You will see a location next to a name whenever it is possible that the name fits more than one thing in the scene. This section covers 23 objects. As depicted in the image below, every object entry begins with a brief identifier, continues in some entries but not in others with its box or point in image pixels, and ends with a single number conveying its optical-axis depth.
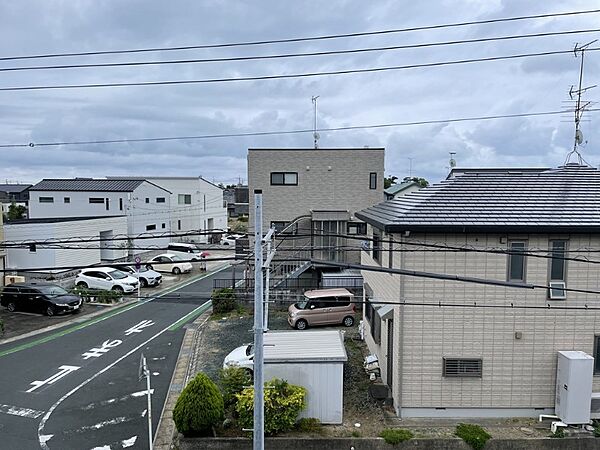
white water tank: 10.19
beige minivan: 18.16
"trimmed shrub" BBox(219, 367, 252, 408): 10.83
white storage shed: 10.53
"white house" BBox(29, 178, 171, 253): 36.69
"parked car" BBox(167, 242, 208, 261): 34.65
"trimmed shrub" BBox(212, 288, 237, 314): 21.30
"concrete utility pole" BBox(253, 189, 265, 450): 5.84
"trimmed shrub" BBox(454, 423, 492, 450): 9.47
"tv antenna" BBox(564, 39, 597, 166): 12.23
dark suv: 20.56
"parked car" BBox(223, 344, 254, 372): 12.62
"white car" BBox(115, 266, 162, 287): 27.28
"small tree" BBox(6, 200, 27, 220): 49.09
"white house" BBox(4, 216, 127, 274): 26.08
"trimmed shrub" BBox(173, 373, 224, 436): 9.45
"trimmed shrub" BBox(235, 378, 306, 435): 9.72
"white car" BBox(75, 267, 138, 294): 24.88
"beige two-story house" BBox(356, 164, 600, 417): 10.64
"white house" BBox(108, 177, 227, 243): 44.81
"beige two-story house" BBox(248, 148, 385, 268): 23.47
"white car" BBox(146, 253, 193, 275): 32.00
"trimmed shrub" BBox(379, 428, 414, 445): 9.51
